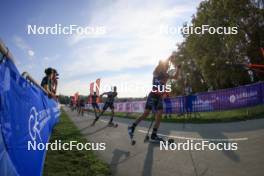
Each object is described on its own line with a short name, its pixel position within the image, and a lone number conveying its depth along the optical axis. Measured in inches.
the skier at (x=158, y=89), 316.8
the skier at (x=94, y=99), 870.1
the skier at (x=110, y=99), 631.8
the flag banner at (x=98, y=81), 1540.6
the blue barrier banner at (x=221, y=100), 711.1
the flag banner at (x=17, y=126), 110.7
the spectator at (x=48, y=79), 401.7
